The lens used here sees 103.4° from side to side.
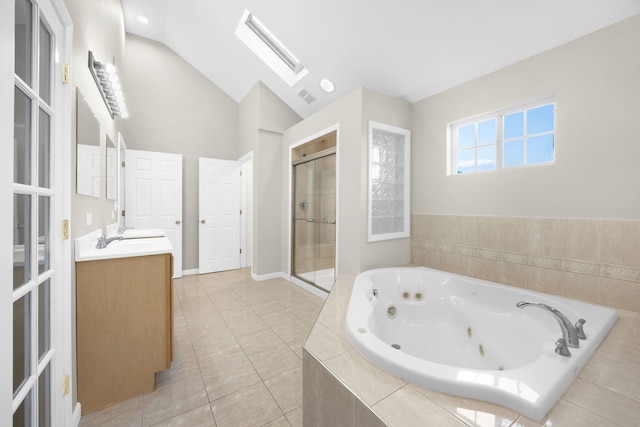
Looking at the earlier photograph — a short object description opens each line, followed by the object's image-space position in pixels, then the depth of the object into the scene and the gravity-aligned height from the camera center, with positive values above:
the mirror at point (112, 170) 2.38 +0.43
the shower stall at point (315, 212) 3.03 +0.01
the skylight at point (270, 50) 3.19 +2.16
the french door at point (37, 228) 0.85 -0.06
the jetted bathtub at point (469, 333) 0.87 -0.62
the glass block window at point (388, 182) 2.61 +0.34
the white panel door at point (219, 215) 4.18 -0.04
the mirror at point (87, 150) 1.45 +0.41
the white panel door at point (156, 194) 3.70 +0.29
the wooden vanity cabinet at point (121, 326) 1.40 -0.67
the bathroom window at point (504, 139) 2.01 +0.65
